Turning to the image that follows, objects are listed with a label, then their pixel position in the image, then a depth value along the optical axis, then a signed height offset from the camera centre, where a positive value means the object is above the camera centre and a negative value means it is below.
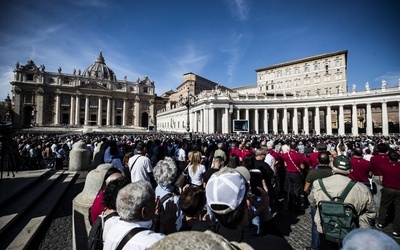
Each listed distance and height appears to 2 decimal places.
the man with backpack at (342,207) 2.50 -1.01
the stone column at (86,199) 3.98 -1.56
